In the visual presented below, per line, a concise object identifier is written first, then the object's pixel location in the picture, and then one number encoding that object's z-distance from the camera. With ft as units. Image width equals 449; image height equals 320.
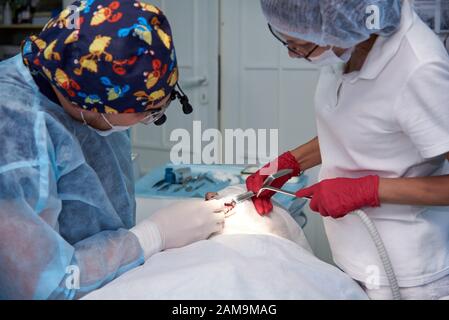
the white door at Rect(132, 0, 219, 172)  9.50
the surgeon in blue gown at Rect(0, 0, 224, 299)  2.75
